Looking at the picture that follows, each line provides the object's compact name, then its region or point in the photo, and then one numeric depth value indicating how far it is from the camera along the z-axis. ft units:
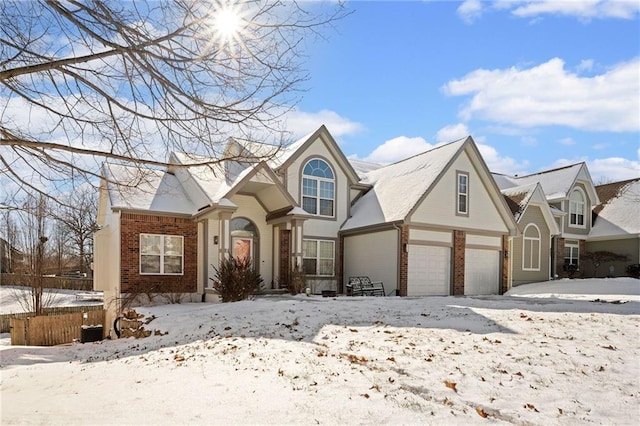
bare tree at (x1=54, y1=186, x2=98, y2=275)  119.24
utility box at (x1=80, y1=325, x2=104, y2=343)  44.70
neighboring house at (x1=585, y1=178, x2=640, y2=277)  82.74
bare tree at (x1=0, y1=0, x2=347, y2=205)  18.11
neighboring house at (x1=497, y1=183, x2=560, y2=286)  74.90
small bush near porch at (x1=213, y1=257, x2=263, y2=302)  44.57
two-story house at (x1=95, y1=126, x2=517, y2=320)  50.14
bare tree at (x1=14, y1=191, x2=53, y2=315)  58.54
